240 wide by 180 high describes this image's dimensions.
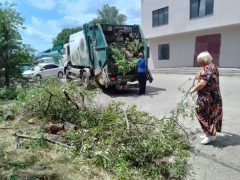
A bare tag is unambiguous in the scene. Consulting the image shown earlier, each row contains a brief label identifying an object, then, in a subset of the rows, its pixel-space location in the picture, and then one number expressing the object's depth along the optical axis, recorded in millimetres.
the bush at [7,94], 6848
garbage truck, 7290
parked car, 14707
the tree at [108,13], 46219
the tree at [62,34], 42120
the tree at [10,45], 7607
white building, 12062
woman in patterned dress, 3308
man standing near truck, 7163
